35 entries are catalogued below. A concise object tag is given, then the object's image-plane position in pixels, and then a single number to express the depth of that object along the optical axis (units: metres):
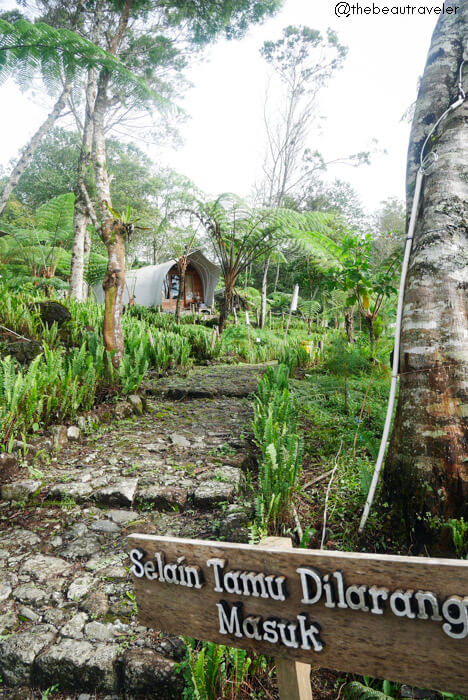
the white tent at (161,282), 15.19
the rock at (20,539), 1.90
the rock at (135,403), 3.62
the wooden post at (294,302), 5.90
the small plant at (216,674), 1.09
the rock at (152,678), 1.22
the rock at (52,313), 4.73
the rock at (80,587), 1.58
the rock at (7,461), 2.36
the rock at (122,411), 3.47
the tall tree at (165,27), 8.91
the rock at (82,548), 1.84
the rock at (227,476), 2.32
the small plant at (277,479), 1.72
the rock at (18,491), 2.24
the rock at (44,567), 1.70
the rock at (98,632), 1.37
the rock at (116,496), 2.24
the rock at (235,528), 1.77
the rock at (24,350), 3.85
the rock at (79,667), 1.27
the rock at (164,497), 2.21
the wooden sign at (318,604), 0.70
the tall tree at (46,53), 3.73
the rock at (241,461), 2.62
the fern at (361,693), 1.05
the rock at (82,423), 3.09
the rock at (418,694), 1.10
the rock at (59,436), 2.79
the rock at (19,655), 1.31
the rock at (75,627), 1.40
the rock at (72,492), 2.25
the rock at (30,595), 1.56
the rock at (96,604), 1.49
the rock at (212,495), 2.15
